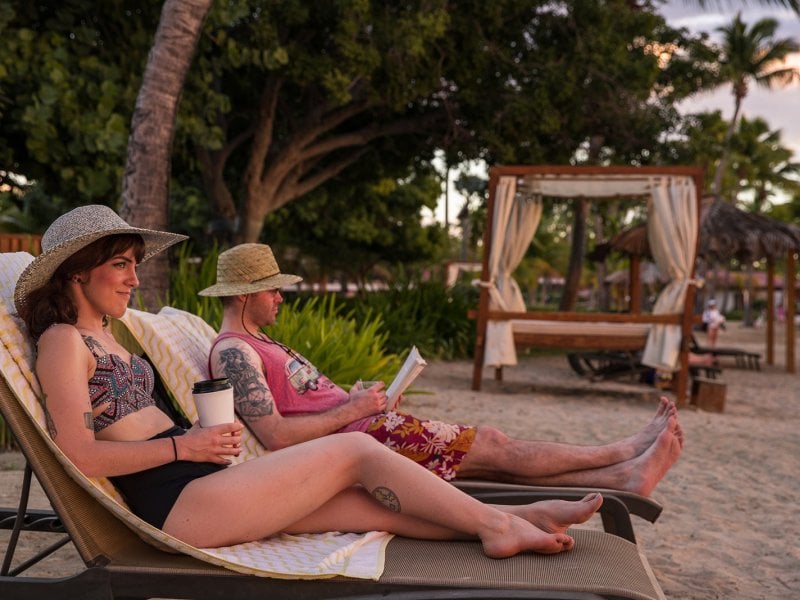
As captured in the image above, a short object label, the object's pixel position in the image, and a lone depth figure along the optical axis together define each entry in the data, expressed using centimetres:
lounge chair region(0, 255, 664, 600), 203
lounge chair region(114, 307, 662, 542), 309
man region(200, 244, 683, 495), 322
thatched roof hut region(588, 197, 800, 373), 1606
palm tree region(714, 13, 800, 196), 4012
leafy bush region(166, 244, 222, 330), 696
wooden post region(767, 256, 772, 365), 1714
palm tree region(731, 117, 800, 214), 5403
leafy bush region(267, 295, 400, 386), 672
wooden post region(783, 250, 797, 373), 1530
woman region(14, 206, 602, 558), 223
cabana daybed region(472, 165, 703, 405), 934
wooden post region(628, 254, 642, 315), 1502
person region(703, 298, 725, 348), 2039
